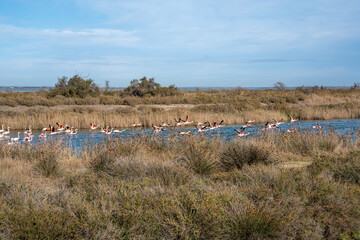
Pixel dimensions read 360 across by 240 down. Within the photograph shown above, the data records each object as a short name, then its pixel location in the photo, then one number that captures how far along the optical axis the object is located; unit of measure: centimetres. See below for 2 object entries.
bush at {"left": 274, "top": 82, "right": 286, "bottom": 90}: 6809
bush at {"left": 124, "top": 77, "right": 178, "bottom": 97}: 4675
